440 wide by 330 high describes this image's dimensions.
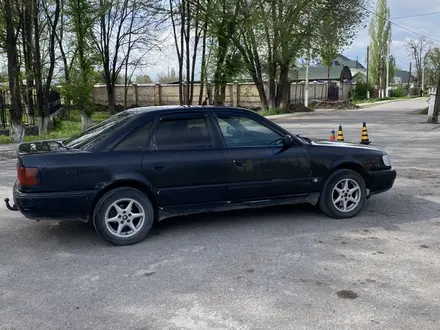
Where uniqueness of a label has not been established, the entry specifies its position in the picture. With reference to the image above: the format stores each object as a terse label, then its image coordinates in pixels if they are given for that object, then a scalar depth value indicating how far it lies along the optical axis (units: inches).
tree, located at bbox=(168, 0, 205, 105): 872.3
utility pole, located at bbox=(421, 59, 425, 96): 3118.8
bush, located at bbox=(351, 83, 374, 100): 2320.4
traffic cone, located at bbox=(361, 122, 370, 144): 507.4
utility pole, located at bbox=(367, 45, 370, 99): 2871.6
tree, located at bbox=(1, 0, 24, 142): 589.1
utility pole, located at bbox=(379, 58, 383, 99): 2526.1
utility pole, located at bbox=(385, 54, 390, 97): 2546.8
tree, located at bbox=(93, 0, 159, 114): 993.5
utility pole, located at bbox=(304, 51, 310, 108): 1371.1
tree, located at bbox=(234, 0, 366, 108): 1030.4
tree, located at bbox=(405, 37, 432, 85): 3287.4
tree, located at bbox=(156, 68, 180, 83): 2976.9
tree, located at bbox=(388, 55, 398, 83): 3376.0
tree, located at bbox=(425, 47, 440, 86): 3036.4
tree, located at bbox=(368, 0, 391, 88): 2652.3
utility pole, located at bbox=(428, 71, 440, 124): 820.0
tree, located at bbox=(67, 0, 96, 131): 836.0
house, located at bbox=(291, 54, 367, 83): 2519.2
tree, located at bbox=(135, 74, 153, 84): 2381.9
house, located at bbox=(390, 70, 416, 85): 4754.4
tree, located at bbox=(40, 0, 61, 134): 705.0
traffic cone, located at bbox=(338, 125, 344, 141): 493.4
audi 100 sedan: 184.2
